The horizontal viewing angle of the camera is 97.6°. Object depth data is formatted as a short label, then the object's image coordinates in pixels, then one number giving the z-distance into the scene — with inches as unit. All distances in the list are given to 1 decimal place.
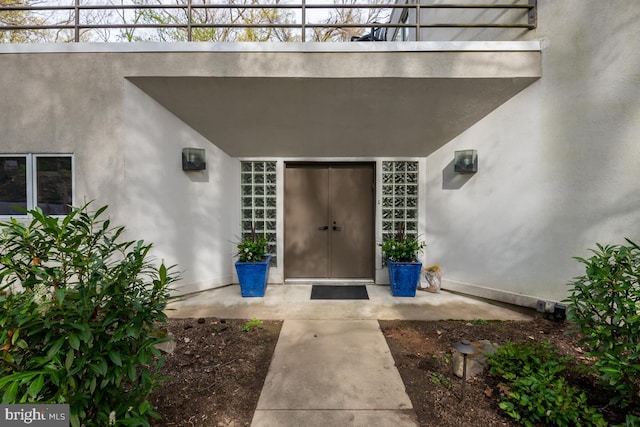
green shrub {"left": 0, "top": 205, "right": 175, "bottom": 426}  51.3
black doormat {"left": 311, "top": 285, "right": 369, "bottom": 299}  171.8
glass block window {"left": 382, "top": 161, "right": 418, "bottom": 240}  194.4
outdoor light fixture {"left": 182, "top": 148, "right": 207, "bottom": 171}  165.9
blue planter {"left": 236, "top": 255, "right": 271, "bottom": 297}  168.2
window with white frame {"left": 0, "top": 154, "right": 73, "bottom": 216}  143.8
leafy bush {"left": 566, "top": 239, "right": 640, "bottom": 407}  69.5
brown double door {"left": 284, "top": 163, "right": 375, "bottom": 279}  198.5
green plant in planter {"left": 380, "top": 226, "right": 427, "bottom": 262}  173.2
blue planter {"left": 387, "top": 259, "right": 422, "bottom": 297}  168.7
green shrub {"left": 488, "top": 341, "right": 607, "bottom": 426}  70.1
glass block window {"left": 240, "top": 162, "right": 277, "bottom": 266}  197.3
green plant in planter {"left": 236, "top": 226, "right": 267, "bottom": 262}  171.3
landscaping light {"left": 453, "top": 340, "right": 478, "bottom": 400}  79.5
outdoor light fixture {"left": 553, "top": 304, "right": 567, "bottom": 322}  131.7
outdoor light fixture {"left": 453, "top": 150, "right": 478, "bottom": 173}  165.0
